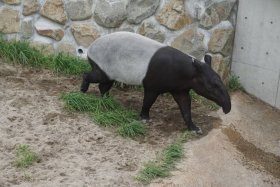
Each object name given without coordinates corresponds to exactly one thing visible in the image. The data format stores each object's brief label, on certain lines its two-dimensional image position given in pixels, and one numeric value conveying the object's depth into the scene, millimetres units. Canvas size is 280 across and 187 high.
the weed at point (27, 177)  6306
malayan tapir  7764
